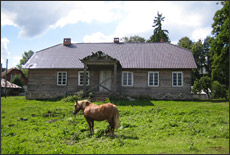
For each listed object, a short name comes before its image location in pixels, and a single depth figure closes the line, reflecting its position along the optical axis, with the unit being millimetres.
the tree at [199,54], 47797
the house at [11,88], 37731
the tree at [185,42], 49353
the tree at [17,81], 43562
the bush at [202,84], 29594
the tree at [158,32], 47250
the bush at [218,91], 28156
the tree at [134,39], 57281
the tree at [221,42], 24672
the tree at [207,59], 48969
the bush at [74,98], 20169
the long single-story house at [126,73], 23500
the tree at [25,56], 76912
